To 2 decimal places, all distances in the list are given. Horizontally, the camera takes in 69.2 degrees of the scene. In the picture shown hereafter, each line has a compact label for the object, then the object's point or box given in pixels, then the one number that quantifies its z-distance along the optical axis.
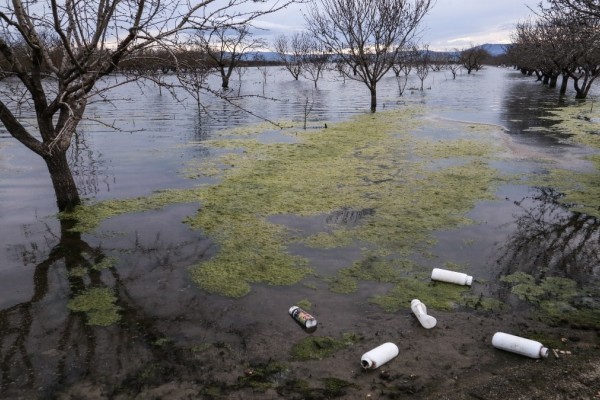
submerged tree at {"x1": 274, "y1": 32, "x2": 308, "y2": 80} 50.88
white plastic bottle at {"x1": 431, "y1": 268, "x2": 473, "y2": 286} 4.32
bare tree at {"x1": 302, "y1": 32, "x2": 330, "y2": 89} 43.85
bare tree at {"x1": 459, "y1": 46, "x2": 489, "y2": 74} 67.96
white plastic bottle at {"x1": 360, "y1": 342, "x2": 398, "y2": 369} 3.14
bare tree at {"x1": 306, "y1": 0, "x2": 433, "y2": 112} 16.44
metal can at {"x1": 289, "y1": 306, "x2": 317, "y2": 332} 3.68
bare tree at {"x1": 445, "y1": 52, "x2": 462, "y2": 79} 83.66
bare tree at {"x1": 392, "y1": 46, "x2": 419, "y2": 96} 40.50
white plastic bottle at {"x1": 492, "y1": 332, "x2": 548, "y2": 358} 3.21
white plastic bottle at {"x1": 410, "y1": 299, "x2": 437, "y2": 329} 3.69
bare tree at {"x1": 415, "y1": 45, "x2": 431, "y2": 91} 49.67
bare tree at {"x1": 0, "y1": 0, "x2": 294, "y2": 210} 4.62
